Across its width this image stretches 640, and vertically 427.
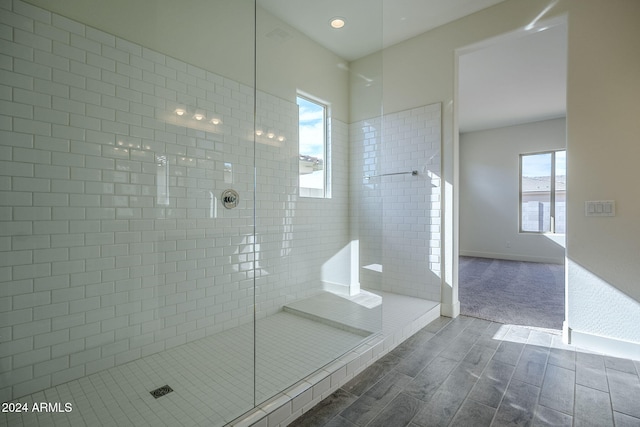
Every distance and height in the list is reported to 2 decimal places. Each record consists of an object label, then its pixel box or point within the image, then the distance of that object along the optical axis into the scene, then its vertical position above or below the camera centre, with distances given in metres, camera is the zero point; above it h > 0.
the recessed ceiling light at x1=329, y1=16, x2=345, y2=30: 2.85 +1.82
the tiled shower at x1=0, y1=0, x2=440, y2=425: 1.60 -0.19
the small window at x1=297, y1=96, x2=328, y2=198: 2.98 +0.66
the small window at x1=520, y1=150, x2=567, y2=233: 5.96 +0.42
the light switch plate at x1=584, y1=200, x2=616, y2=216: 2.16 +0.04
